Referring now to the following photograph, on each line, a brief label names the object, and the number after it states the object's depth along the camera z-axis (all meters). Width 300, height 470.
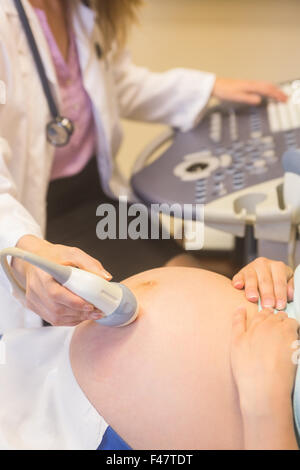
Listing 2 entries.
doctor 1.42
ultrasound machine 1.56
